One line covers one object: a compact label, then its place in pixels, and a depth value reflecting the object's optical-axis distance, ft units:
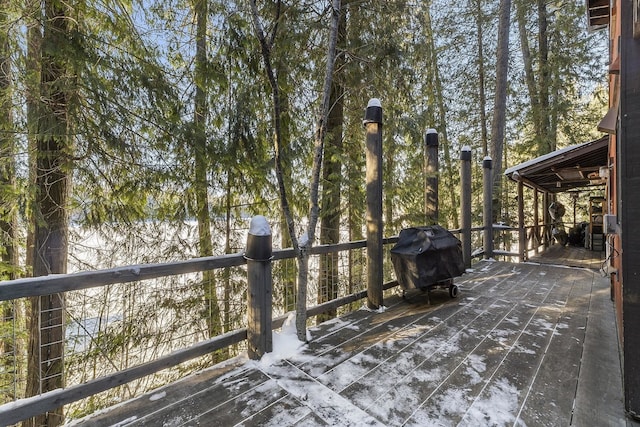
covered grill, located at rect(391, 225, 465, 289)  12.34
